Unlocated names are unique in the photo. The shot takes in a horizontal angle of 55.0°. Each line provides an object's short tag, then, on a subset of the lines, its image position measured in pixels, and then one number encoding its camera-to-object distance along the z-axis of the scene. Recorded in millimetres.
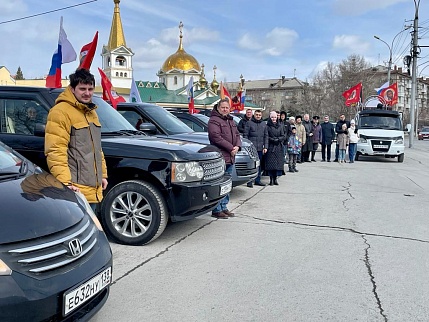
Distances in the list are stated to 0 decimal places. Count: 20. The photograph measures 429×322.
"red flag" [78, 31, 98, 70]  6926
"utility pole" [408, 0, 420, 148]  26927
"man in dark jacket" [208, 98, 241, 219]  6531
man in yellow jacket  3803
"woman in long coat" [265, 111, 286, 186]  9992
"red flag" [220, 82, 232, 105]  15023
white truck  16406
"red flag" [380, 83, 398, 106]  26422
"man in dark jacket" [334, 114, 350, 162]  16020
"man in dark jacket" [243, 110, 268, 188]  9703
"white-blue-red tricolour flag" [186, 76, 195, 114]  15352
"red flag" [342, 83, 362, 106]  23750
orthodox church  74500
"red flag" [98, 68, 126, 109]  10070
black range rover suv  4949
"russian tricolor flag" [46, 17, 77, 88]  8148
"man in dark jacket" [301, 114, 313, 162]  15570
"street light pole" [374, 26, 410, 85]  37569
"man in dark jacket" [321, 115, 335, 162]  16734
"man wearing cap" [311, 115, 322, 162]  16141
